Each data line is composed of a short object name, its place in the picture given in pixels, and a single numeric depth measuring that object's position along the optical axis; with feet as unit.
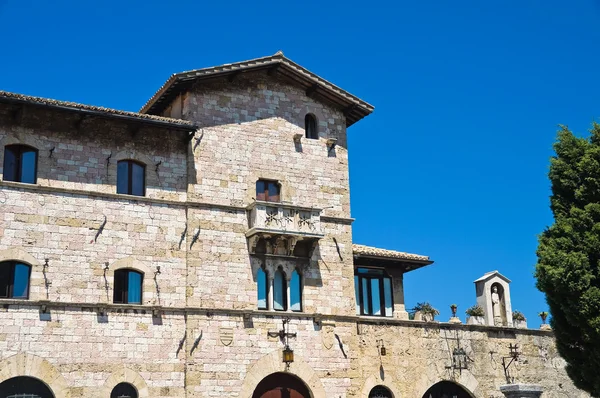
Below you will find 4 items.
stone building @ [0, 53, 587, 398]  81.66
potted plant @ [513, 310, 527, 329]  108.95
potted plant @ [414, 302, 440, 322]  102.83
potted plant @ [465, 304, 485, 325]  105.50
